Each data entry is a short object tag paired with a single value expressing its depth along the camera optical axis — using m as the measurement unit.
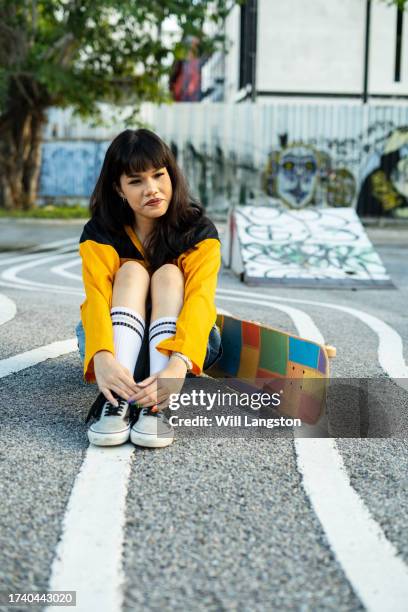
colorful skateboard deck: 3.13
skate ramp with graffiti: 8.43
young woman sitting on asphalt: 2.86
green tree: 15.38
